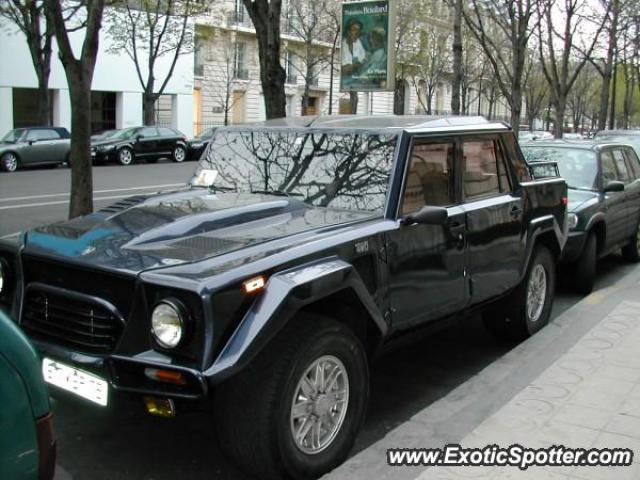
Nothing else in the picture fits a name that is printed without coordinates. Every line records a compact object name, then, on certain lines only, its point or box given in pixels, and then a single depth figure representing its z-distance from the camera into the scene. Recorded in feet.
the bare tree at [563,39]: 59.88
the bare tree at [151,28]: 100.22
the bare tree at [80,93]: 28.09
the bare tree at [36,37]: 77.82
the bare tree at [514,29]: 48.49
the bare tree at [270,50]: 33.12
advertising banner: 40.70
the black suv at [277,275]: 10.16
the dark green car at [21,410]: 6.40
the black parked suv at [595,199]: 24.89
